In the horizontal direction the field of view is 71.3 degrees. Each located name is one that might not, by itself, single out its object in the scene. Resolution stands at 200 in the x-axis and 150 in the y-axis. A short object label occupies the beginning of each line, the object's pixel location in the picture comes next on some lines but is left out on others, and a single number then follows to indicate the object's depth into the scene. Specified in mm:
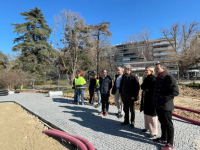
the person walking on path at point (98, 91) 6920
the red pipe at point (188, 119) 4141
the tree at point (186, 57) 21891
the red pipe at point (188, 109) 4968
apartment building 44275
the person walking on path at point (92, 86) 7659
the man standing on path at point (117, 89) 4758
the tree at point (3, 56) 45497
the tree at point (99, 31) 23419
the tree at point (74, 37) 20734
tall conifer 23339
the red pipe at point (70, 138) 2990
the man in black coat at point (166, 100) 2765
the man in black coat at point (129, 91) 3850
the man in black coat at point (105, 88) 5078
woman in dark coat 3326
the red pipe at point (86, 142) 2915
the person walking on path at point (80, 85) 7415
